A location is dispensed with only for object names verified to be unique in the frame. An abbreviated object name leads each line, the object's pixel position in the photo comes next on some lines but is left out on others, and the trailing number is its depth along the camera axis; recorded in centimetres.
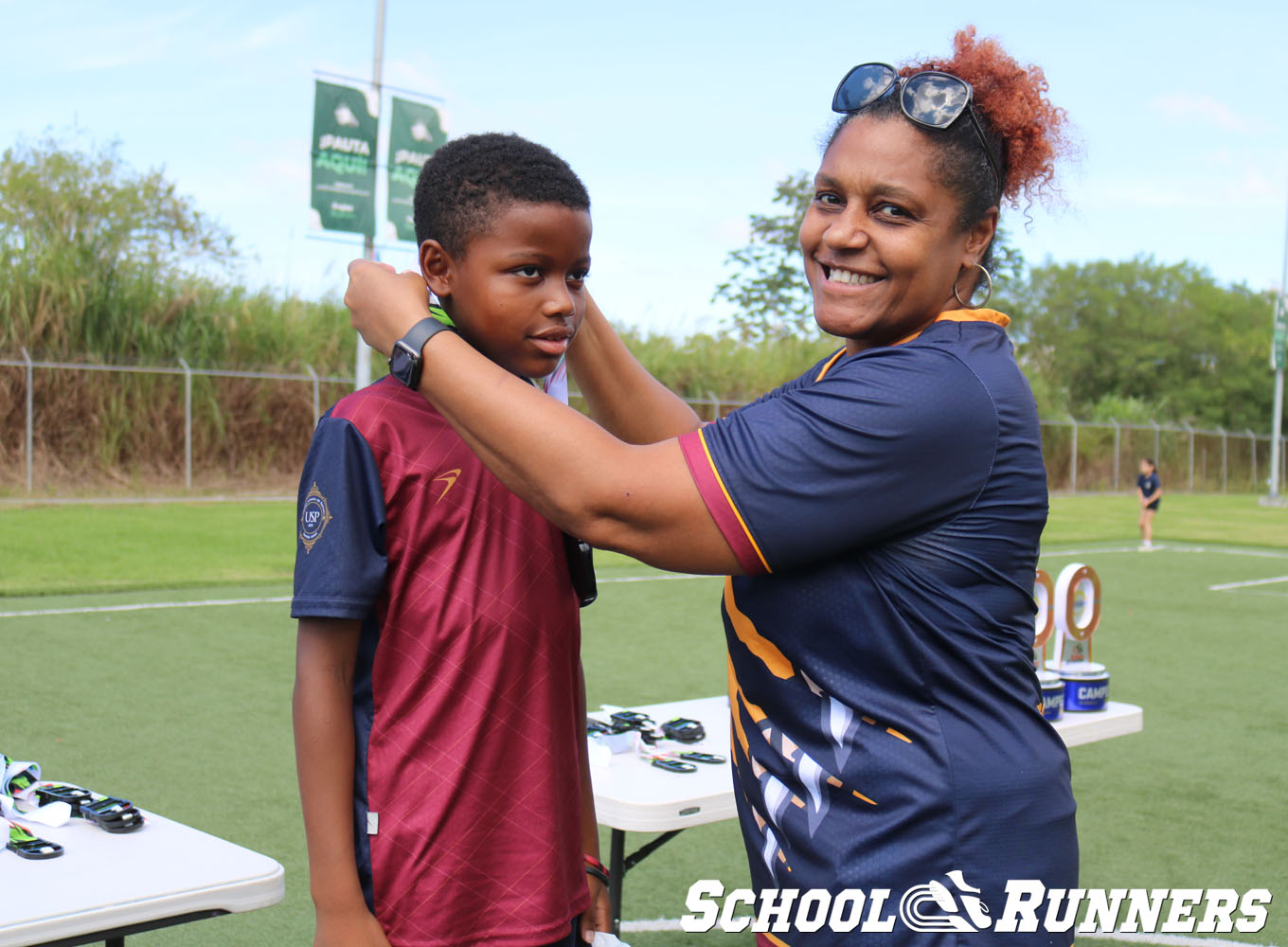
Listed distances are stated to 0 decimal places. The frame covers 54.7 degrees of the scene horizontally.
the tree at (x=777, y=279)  4038
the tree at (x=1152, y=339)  5594
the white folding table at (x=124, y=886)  209
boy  185
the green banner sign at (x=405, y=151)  1742
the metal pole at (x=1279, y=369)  3541
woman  163
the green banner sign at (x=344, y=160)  1667
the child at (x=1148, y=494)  1934
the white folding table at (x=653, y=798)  305
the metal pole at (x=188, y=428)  1919
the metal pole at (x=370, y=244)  1767
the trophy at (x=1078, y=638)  434
